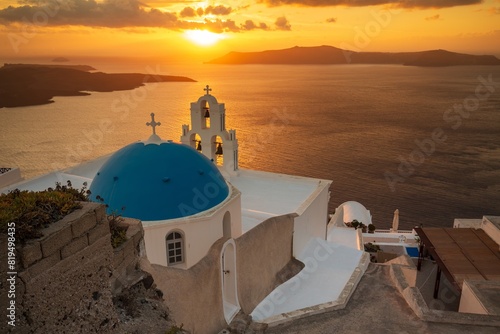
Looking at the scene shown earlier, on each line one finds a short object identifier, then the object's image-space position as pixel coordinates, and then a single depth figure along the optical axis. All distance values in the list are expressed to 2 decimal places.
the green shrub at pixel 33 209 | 3.69
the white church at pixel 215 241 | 9.77
